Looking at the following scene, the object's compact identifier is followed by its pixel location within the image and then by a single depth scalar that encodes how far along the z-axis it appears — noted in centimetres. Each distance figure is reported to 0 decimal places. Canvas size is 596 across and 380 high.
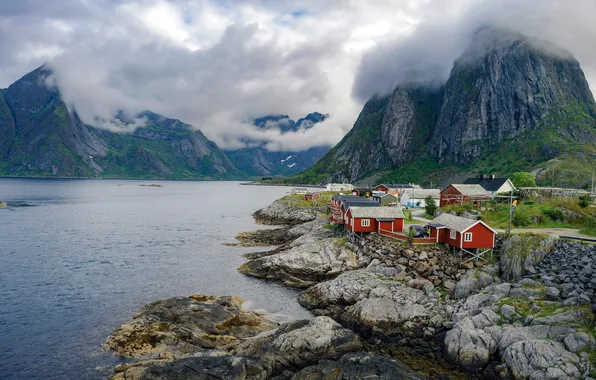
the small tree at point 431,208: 7550
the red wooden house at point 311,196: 12925
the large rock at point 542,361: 2334
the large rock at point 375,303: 3378
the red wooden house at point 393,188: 12117
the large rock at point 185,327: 3067
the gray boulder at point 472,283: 3759
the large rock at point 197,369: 2497
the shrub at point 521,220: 5377
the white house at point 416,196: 10269
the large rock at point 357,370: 2483
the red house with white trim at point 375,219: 5672
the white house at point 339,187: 18150
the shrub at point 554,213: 5441
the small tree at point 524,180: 10354
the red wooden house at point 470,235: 4406
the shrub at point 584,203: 5734
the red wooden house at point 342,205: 6481
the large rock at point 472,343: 2702
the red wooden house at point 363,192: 12204
